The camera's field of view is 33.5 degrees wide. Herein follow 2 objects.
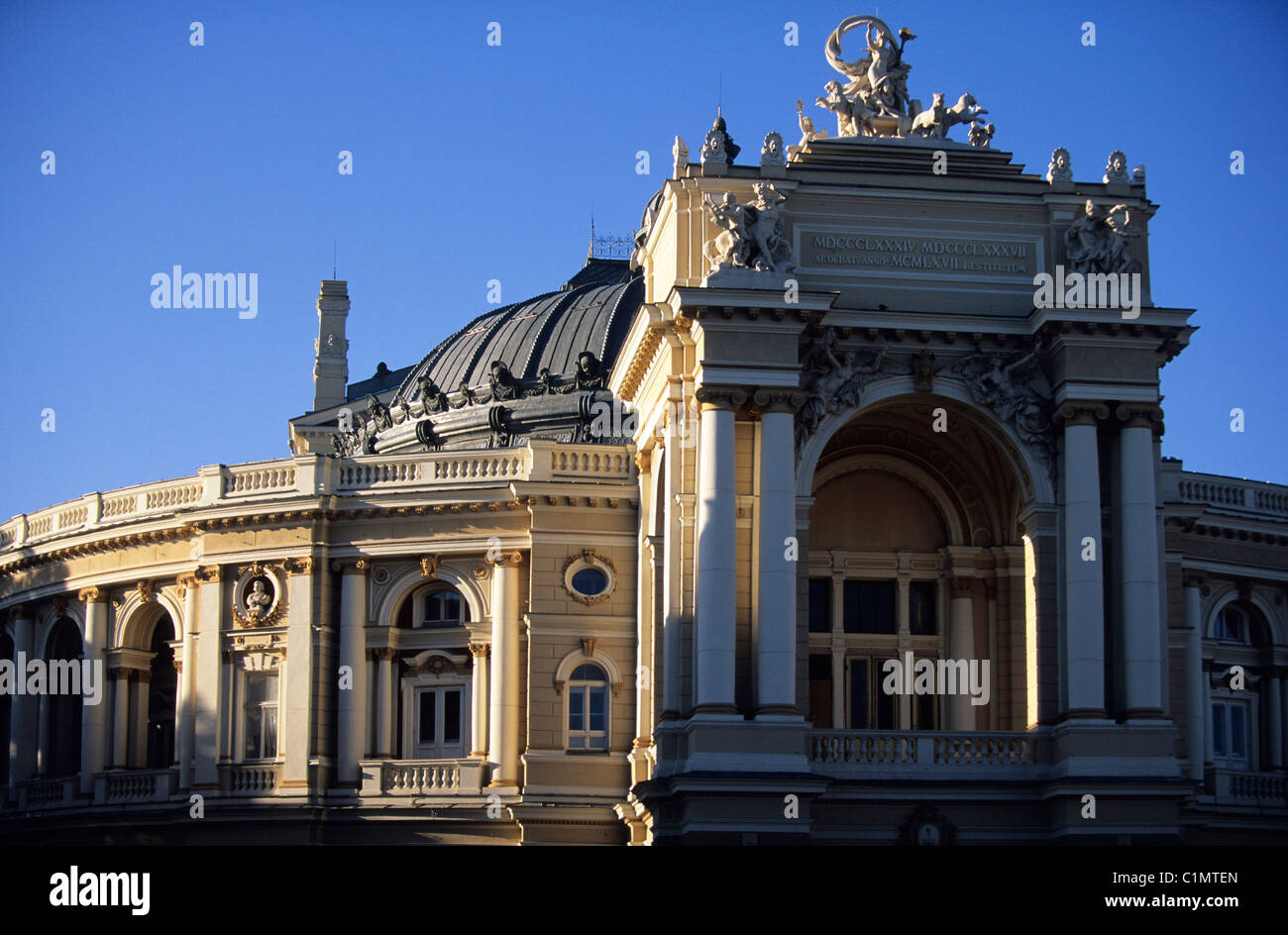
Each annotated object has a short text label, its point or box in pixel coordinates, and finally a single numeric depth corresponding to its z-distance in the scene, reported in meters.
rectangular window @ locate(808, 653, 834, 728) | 44.22
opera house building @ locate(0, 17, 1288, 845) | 38.84
